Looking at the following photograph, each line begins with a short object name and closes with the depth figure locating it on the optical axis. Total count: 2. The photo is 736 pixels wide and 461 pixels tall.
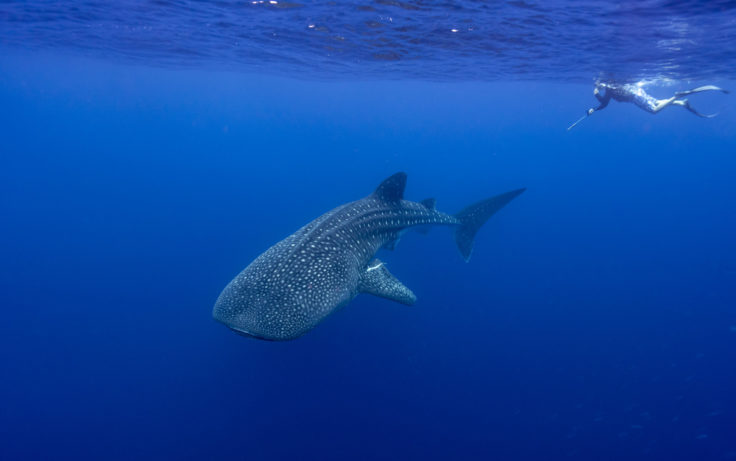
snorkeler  15.87
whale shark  5.58
